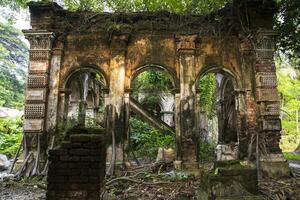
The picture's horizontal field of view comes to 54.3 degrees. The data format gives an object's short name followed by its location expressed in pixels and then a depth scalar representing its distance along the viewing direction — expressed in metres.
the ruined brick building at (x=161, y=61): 8.84
